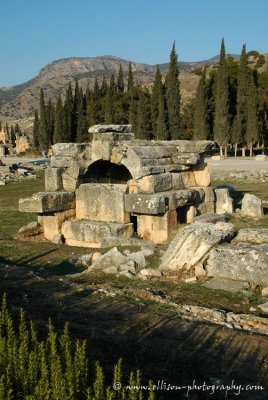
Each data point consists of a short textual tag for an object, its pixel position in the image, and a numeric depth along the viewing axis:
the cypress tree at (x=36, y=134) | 68.53
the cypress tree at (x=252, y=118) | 43.59
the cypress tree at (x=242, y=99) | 45.22
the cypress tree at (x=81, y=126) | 57.41
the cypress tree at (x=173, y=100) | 47.09
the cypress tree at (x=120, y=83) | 67.13
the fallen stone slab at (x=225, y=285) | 7.14
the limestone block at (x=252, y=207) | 12.54
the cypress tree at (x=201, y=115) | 46.56
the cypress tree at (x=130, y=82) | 55.34
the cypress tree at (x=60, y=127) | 56.22
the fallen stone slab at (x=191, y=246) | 8.04
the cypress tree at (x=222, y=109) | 44.56
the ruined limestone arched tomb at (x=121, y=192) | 10.72
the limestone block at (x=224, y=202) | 13.13
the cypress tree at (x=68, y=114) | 57.41
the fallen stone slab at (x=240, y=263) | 7.30
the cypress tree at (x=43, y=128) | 61.12
